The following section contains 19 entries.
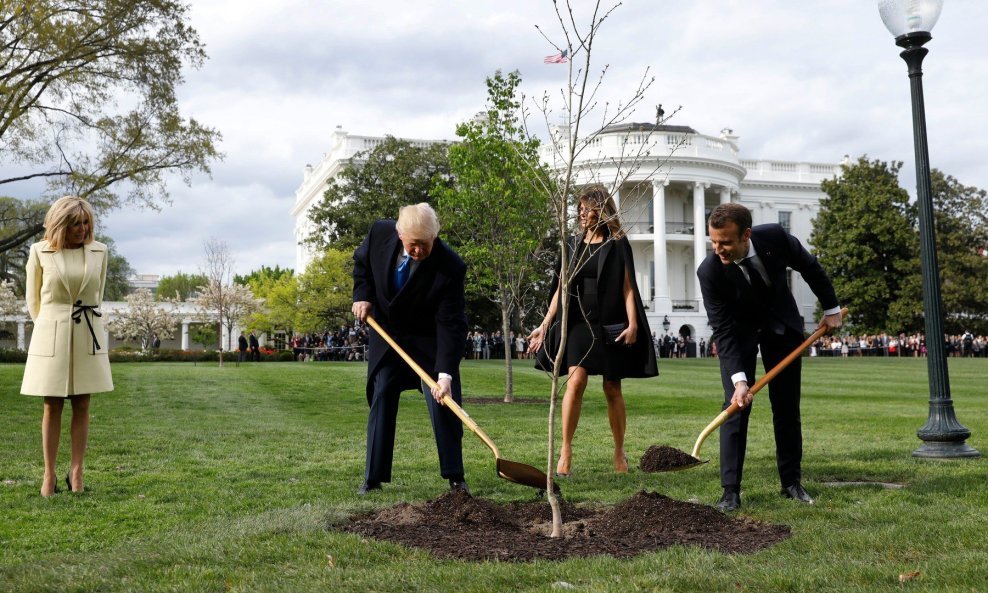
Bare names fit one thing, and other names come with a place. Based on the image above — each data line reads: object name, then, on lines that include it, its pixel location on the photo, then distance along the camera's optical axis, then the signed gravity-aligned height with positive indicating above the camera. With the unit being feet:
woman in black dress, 21.36 +0.51
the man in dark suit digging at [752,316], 16.83 +0.63
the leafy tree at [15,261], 190.43 +20.59
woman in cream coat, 18.60 +0.58
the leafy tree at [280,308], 138.31 +6.45
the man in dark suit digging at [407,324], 18.40 +0.52
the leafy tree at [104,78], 57.55 +18.92
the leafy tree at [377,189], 139.54 +25.91
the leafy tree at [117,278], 270.26 +22.06
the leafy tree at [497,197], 51.55 +8.94
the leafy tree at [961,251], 167.63 +18.84
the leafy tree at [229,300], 125.80 +7.30
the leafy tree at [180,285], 364.17 +27.11
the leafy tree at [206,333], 208.53 +3.80
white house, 177.68 +32.86
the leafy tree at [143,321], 179.32 +5.64
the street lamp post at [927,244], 24.31 +2.91
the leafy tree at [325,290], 133.80 +8.93
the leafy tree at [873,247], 169.17 +19.76
